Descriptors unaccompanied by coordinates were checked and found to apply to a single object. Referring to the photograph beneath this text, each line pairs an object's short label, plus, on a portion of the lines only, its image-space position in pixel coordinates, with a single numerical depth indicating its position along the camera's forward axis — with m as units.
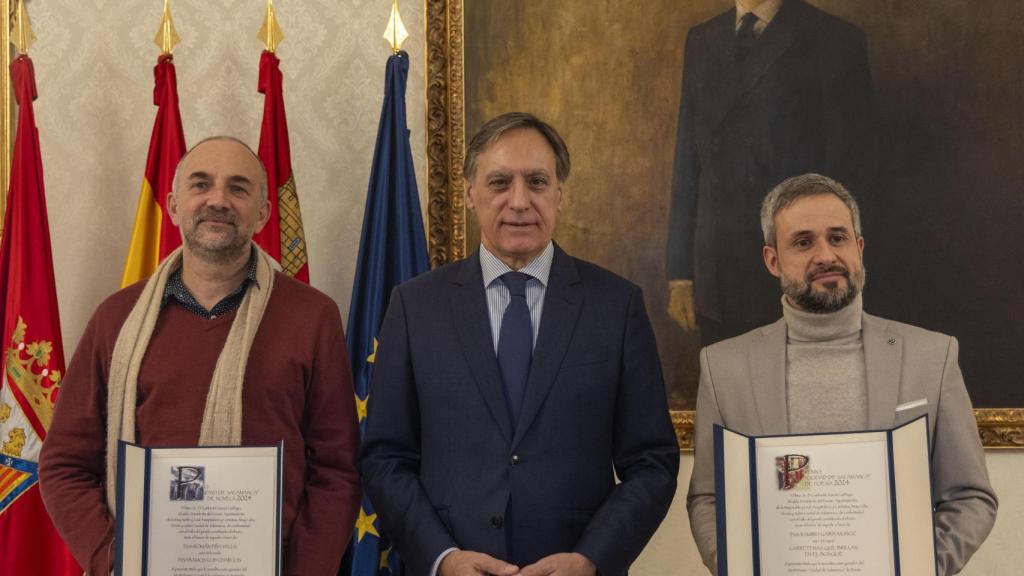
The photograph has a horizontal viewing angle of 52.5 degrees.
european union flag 3.85
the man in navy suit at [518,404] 2.58
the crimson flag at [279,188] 3.88
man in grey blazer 2.59
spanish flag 3.93
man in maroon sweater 2.79
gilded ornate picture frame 4.17
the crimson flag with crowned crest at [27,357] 3.67
